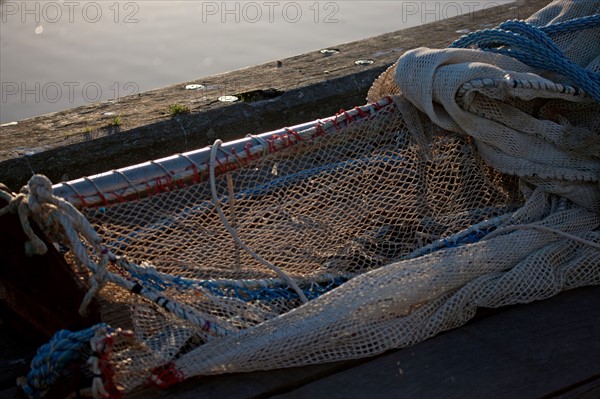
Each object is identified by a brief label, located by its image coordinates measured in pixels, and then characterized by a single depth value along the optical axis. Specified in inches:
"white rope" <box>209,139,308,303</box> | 83.7
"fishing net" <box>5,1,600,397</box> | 75.1
